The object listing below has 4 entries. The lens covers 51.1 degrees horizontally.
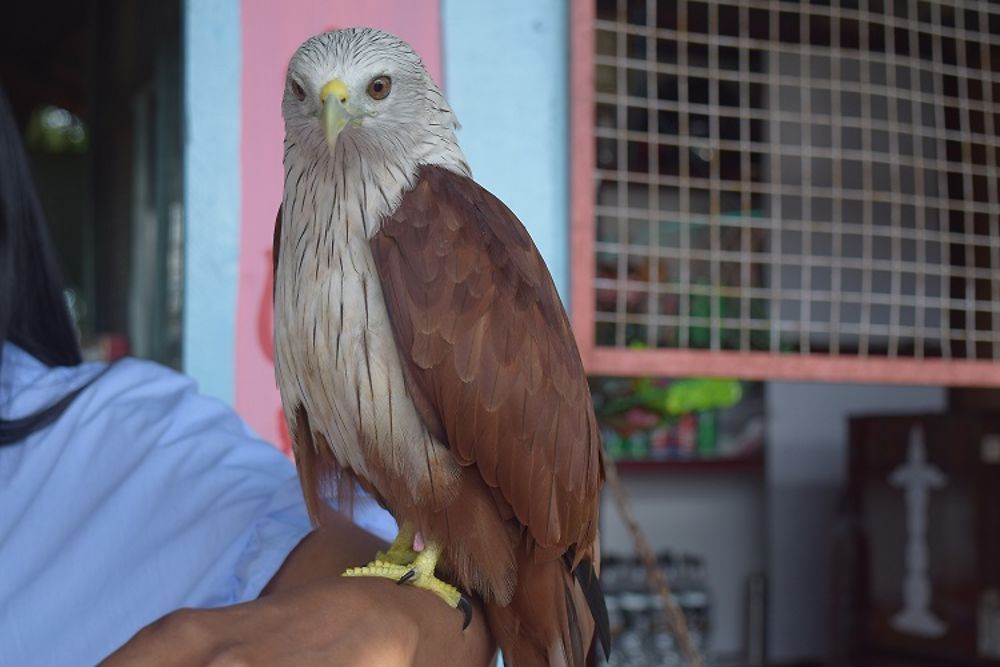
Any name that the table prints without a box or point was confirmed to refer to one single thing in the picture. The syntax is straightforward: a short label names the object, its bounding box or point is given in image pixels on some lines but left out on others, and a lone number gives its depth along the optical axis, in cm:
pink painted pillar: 188
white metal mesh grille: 220
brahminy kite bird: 96
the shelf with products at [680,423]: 342
